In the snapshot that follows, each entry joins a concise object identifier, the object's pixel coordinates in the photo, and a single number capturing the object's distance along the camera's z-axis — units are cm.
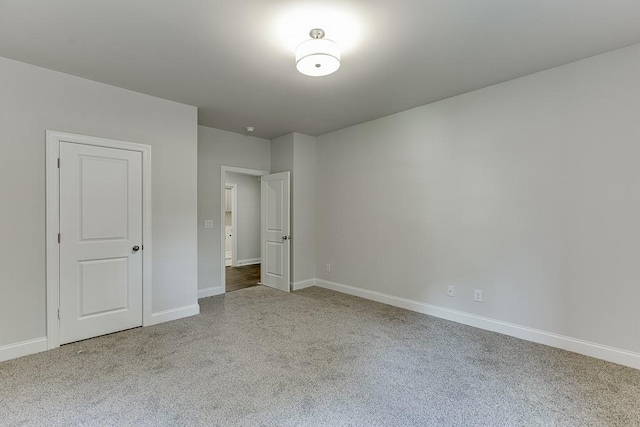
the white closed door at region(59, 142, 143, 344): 290
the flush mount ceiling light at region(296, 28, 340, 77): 222
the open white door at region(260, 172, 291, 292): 493
